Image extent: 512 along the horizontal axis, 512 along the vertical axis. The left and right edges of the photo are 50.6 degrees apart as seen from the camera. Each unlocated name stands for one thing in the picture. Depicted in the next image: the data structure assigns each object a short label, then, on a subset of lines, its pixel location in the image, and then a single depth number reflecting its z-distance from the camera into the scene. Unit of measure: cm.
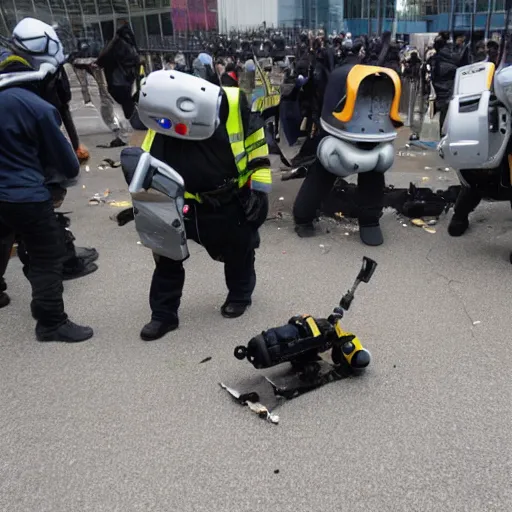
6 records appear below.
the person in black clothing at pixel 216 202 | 285
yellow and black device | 246
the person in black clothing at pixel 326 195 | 437
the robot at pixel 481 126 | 358
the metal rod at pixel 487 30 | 1057
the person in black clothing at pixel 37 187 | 275
